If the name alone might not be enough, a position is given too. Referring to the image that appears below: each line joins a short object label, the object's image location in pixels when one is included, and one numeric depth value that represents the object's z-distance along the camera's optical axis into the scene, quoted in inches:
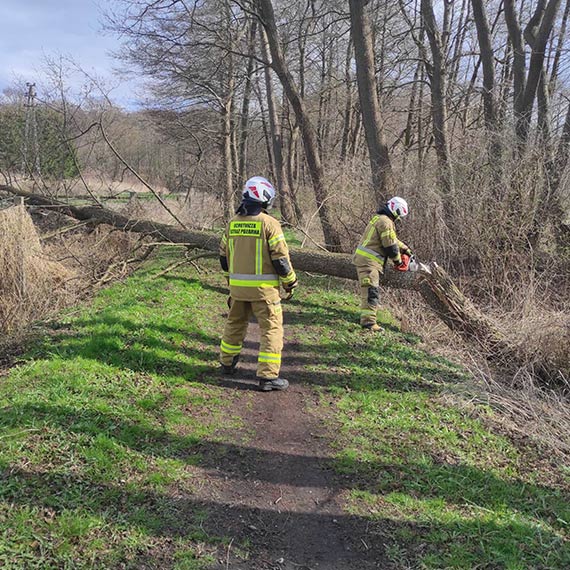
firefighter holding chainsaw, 259.8
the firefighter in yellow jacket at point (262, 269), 175.9
